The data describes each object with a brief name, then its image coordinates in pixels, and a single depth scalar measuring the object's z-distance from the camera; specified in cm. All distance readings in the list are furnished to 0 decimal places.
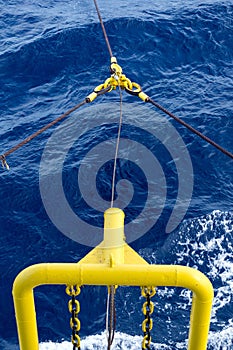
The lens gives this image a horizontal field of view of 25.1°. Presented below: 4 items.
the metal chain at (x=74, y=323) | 861
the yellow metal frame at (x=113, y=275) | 743
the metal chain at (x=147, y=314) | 805
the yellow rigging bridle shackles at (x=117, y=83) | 1496
